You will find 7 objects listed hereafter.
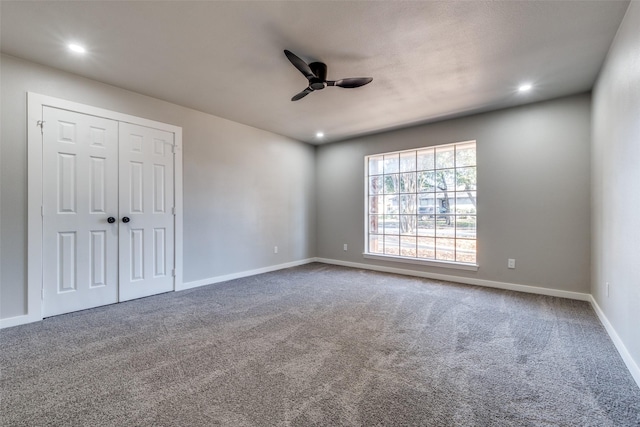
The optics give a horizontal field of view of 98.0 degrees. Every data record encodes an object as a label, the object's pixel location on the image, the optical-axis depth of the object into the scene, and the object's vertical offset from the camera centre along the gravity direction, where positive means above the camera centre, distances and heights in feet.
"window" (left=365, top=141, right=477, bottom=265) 14.34 +0.55
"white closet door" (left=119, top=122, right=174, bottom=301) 11.26 +0.07
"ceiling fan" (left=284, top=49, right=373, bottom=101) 8.29 +4.18
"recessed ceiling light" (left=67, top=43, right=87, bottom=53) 8.19 +4.94
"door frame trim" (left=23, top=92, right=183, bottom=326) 9.11 +0.25
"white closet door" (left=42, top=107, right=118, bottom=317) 9.55 +0.07
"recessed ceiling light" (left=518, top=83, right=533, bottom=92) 10.64 +4.91
